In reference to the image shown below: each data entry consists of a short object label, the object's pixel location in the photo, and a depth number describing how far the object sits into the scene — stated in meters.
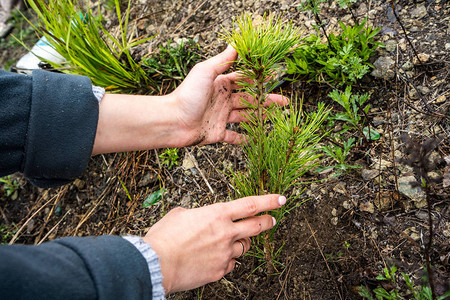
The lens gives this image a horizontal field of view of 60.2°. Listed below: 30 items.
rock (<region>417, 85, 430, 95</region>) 0.58
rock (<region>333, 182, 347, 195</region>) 0.58
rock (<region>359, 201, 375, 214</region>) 0.55
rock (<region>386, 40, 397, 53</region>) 0.61
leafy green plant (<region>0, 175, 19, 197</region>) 0.88
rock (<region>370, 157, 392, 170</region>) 0.56
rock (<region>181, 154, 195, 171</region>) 0.71
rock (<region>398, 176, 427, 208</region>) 0.52
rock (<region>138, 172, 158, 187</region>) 0.73
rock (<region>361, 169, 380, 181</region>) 0.56
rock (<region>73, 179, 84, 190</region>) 0.80
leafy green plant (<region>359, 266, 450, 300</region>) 0.42
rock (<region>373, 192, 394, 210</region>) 0.54
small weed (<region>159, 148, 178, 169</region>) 0.72
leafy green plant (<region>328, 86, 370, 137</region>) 0.55
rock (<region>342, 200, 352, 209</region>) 0.56
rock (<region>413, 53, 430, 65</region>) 0.58
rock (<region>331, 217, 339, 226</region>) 0.57
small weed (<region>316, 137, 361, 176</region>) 0.55
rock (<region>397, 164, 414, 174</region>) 0.55
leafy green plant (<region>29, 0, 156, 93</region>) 0.69
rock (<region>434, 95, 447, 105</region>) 0.56
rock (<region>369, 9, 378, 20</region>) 0.64
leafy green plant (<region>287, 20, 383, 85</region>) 0.58
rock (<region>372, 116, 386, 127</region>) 0.59
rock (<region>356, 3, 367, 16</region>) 0.66
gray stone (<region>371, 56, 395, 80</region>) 0.60
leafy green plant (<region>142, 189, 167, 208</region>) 0.71
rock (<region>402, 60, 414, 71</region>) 0.59
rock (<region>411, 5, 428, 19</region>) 0.61
